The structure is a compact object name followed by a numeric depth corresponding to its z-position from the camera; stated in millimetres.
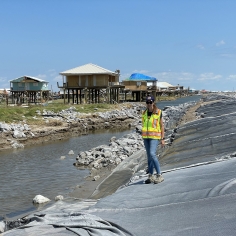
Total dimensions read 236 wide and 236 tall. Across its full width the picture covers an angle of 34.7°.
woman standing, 6344
